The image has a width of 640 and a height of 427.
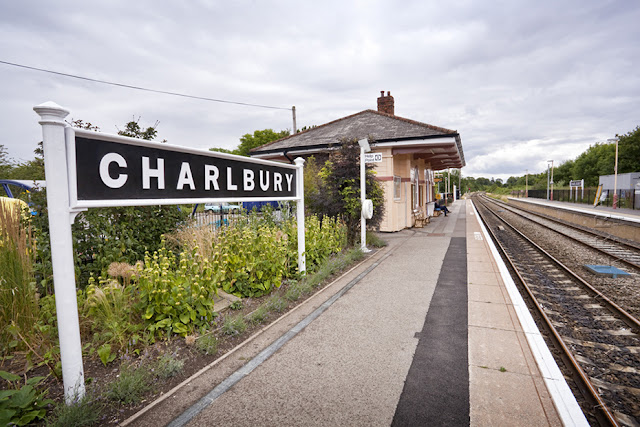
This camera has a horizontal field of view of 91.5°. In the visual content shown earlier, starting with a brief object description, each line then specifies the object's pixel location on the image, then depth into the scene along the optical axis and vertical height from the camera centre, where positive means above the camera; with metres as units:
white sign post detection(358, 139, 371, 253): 8.09 +0.34
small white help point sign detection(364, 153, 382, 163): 7.96 +0.94
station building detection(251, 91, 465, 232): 11.97 +1.97
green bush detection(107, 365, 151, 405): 2.42 -1.51
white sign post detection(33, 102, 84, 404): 2.17 -0.33
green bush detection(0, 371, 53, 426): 1.96 -1.39
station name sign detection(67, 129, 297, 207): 2.40 +0.23
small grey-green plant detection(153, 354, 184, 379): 2.74 -1.53
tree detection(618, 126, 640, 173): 36.78 +4.64
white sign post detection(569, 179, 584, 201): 40.89 +0.95
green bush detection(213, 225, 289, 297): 4.56 -1.01
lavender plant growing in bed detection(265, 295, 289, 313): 4.27 -1.51
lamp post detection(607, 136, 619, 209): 24.90 -0.70
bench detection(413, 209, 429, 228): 15.18 -1.32
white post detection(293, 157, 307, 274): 5.71 -0.46
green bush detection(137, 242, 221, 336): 3.26 -1.11
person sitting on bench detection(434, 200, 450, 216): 24.53 -1.28
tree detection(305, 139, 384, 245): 8.84 +0.09
